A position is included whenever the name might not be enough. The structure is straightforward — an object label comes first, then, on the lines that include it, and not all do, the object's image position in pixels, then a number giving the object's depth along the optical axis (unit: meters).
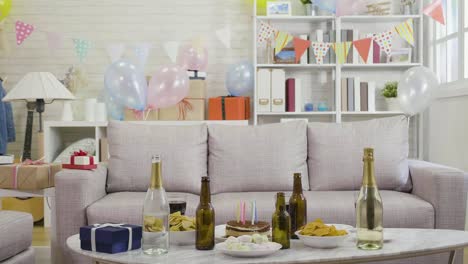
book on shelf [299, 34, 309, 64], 5.63
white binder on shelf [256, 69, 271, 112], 5.56
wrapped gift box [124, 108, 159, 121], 5.39
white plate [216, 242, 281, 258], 1.99
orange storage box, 5.50
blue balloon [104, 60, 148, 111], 5.01
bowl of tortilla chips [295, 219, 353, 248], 2.11
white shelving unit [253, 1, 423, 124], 5.61
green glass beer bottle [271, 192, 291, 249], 2.14
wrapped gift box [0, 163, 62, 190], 3.28
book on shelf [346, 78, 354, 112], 5.61
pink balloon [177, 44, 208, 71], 5.54
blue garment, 5.34
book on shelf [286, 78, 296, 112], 5.61
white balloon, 4.88
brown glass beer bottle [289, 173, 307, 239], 2.36
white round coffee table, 1.97
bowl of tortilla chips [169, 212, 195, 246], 2.20
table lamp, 4.85
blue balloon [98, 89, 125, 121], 5.56
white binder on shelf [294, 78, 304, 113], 5.62
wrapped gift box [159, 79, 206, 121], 5.45
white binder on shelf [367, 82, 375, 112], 5.64
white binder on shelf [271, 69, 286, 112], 5.57
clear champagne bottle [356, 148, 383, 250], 2.10
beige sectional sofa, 3.49
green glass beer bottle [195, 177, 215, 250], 2.14
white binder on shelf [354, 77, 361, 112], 5.61
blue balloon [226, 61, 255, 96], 5.57
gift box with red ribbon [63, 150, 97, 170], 3.32
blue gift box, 2.05
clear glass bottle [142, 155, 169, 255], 2.06
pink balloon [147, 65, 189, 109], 5.08
